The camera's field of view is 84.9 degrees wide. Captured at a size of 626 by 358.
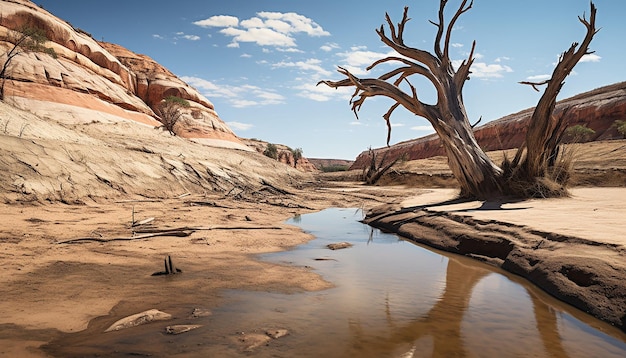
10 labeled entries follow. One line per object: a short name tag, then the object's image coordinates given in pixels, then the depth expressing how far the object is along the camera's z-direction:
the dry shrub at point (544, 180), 6.92
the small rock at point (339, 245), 5.06
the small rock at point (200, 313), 2.30
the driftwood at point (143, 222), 5.13
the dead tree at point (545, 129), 6.98
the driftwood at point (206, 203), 7.93
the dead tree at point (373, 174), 21.10
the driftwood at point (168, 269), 3.19
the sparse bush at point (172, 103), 34.72
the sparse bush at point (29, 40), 22.26
